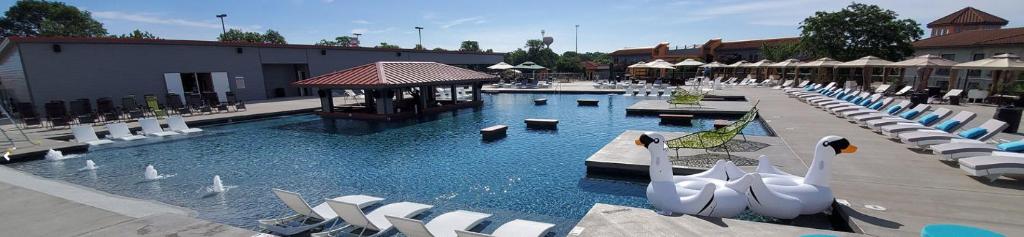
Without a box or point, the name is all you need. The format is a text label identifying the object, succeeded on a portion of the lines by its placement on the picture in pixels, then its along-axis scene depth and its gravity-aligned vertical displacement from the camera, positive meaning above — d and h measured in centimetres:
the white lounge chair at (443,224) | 452 -194
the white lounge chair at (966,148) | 649 -153
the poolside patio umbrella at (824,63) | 2301 -23
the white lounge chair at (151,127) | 1371 -142
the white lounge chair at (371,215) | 522 -192
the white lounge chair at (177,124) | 1445 -143
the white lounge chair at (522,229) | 501 -197
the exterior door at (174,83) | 2109 +5
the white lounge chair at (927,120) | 962 -151
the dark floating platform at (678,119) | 1398 -187
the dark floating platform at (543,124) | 1392 -185
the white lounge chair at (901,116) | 1052 -155
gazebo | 1716 -43
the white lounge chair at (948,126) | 871 -151
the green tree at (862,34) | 2833 +168
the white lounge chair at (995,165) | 575 -159
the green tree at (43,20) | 4859 +844
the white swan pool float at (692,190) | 499 -161
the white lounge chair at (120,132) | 1323 -150
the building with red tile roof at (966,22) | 4056 +322
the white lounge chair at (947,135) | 769 -153
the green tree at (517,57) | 7662 +255
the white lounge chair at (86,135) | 1219 -143
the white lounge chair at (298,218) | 562 -201
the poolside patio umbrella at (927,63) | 1678 -34
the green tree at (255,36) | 7898 +881
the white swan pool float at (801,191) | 502 -161
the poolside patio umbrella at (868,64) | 1967 -32
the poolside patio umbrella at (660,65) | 3142 +4
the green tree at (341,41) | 9694 +888
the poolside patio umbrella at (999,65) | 1348 -41
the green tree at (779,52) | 4016 +91
